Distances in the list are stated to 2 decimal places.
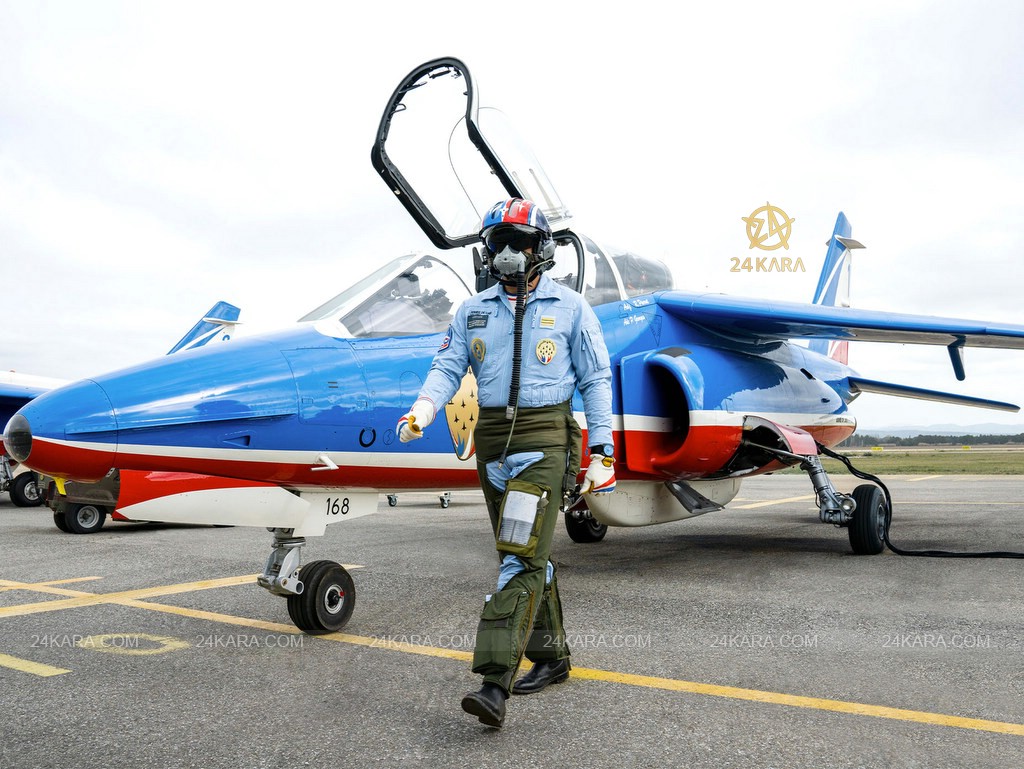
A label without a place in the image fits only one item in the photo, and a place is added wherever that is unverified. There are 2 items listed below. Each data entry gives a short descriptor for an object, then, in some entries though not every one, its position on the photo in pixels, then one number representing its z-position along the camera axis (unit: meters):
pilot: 3.23
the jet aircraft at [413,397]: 3.95
